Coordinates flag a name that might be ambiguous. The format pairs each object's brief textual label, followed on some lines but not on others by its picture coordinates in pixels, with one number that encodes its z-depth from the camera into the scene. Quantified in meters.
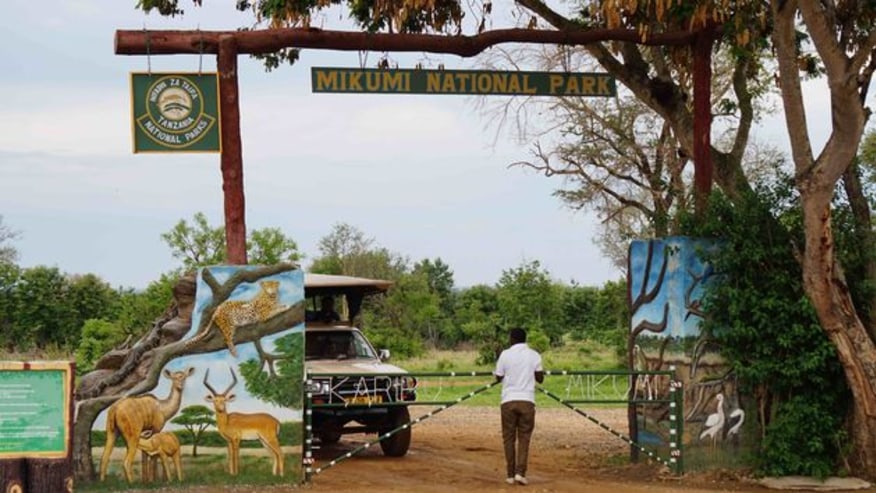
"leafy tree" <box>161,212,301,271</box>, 37.59
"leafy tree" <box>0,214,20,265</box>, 51.43
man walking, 14.41
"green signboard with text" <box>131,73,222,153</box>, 14.55
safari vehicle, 16.41
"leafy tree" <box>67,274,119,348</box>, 42.13
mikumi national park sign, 15.85
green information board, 11.12
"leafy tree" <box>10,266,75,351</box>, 40.27
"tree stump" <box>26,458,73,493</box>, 10.91
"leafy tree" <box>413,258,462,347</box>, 46.38
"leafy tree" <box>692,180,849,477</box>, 14.80
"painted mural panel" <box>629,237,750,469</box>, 15.51
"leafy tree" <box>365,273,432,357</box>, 42.66
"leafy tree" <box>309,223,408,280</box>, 52.41
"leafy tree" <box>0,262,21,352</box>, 39.28
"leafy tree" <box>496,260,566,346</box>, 43.12
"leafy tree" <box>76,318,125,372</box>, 32.88
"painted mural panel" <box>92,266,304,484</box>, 14.13
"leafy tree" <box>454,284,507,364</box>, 37.25
